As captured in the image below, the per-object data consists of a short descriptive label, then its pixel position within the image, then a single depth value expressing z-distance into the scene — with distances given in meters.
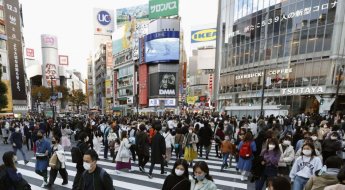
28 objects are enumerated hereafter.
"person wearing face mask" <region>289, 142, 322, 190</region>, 4.33
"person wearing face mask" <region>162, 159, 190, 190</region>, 3.48
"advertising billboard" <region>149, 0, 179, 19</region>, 55.72
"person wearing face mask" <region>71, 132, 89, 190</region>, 5.99
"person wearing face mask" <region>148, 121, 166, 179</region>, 7.33
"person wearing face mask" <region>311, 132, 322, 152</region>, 6.11
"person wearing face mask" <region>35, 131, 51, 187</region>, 6.43
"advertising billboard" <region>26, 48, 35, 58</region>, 118.44
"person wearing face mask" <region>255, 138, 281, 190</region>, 5.17
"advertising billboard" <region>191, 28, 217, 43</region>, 83.00
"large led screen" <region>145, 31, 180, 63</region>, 52.05
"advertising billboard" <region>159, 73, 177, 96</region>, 53.41
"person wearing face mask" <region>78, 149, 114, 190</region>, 3.28
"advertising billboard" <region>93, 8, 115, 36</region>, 101.25
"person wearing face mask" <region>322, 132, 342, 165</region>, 5.72
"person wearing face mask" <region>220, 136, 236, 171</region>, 8.14
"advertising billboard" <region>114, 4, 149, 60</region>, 57.19
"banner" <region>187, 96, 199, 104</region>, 87.72
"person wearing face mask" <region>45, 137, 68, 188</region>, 6.33
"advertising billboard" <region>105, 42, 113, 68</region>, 71.29
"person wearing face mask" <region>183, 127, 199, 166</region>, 8.25
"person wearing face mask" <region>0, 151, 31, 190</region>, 3.53
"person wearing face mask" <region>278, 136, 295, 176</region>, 5.30
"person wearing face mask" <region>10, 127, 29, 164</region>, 10.00
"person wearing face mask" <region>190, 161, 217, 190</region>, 3.29
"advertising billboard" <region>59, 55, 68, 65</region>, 122.09
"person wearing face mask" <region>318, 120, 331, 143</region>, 7.47
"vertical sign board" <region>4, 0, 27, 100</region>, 44.31
